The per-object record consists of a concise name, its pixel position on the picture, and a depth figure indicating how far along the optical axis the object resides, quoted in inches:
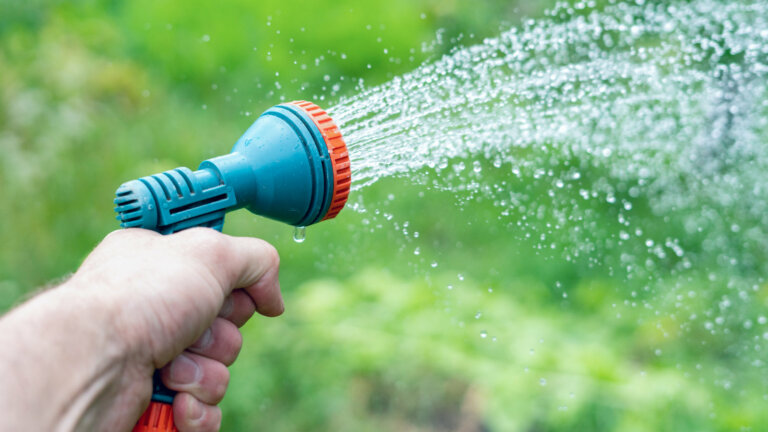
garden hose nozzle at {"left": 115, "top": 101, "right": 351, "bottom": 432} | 26.8
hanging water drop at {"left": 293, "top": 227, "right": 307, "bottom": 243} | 29.6
